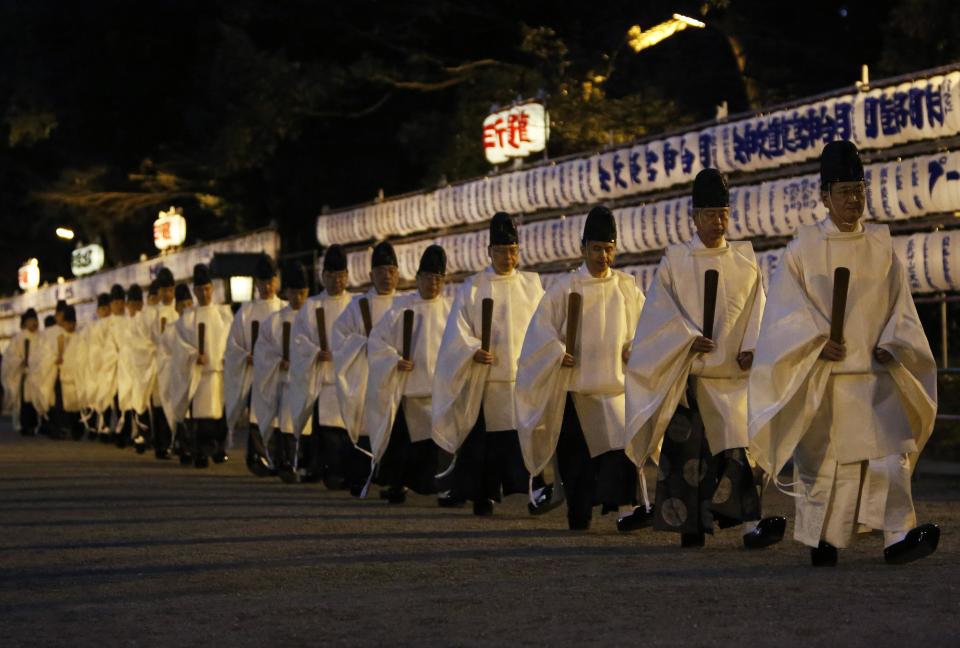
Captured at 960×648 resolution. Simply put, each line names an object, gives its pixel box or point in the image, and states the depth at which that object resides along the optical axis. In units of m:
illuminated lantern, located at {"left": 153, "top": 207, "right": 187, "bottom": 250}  39.81
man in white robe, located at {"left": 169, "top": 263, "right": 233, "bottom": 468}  19.16
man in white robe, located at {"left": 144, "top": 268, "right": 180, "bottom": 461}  20.28
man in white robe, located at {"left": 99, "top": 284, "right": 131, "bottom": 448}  23.62
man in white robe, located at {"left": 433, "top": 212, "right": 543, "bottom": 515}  12.52
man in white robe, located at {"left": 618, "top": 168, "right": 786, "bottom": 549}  9.55
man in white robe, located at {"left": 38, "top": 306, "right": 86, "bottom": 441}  26.67
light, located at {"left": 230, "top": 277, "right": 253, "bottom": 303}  28.12
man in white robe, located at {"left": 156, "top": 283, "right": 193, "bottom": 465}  19.59
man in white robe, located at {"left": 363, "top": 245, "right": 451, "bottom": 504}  13.80
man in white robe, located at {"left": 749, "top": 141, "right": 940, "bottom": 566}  8.26
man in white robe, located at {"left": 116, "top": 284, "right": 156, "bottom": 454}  21.72
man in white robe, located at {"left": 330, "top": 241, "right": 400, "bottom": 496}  14.70
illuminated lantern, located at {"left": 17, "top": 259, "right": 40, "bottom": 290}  56.34
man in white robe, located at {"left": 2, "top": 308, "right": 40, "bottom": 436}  28.36
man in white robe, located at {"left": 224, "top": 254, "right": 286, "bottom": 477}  18.02
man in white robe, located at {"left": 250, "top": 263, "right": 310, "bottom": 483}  16.69
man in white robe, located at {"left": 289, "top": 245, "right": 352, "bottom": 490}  15.53
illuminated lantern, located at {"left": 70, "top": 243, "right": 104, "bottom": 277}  51.03
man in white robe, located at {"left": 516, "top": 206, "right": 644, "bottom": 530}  10.92
